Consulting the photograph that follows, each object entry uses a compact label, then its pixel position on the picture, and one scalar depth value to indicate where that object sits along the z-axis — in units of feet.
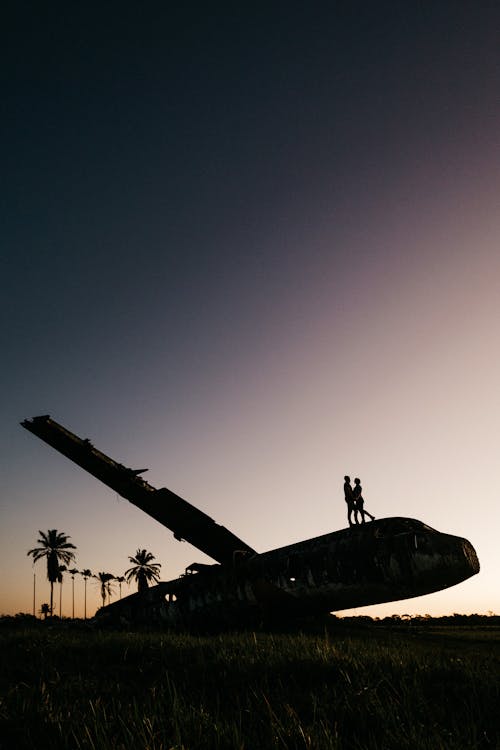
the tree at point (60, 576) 205.26
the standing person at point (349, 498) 52.37
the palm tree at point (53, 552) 212.23
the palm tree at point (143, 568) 246.68
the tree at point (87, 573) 293.84
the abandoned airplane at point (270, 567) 41.27
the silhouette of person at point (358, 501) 51.98
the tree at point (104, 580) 275.18
